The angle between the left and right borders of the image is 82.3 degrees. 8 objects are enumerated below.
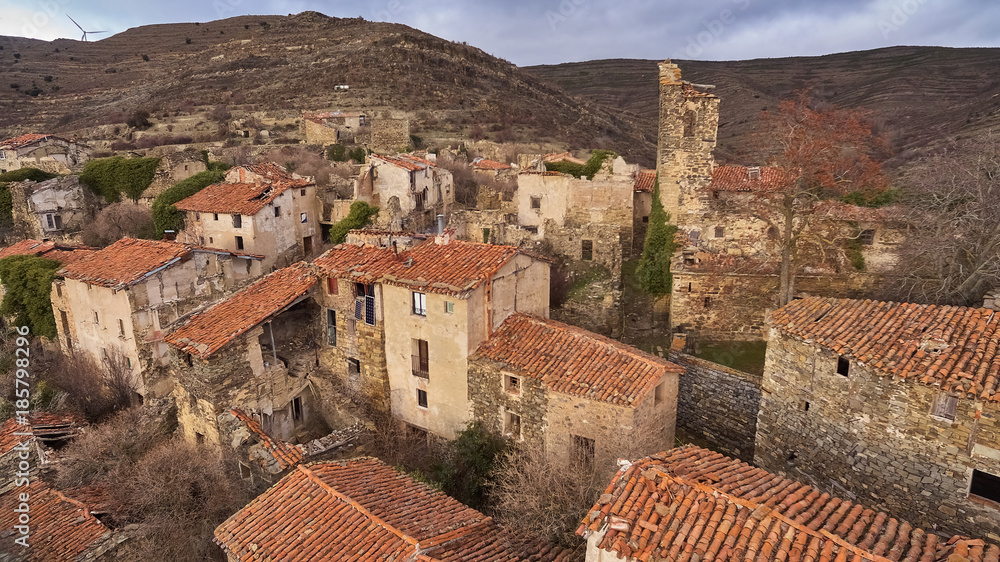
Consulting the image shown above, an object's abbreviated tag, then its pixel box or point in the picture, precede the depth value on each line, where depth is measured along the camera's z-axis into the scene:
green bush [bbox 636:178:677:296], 23.08
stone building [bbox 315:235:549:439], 15.42
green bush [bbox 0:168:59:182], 35.34
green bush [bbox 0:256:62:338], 24.12
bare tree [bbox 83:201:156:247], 32.03
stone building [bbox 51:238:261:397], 19.80
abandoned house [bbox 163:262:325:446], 15.62
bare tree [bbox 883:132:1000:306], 15.41
